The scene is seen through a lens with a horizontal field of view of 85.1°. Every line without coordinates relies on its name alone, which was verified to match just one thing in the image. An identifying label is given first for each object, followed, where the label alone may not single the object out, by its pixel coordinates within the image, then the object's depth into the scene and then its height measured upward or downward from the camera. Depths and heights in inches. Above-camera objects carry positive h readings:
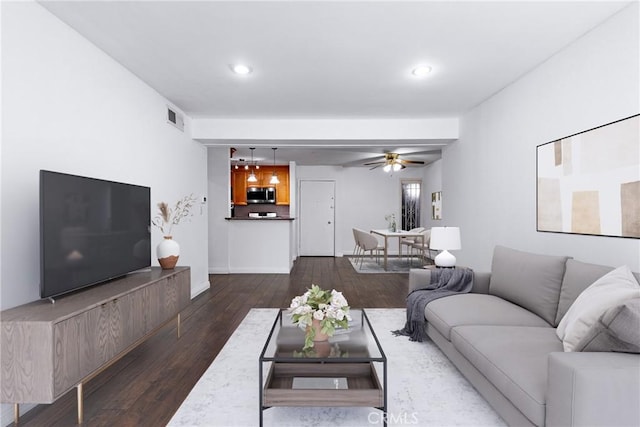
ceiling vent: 163.9 +46.7
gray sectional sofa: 51.1 -28.7
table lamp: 144.6 -11.8
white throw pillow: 66.2 -17.6
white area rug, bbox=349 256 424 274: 282.1 -45.4
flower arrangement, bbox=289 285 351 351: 84.4 -24.2
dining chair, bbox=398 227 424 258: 314.9 -26.4
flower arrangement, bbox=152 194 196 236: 140.7 +0.1
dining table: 288.9 -17.0
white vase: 130.6 -15.0
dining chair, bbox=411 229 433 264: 298.8 -27.8
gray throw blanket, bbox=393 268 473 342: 123.0 -28.6
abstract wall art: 88.8 +9.3
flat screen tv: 79.5 -4.5
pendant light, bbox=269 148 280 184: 349.1 +35.2
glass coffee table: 71.4 -37.0
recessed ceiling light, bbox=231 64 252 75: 126.3 +53.6
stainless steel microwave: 370.3 +21.2
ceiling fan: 283.7 +43.4
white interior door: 374.3 -4.5
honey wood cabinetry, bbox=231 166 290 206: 378.0 +33.8
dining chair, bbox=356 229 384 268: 291.1 -23.4
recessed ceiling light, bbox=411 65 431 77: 127.3 +53.6
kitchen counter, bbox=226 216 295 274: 268.4 -26.2
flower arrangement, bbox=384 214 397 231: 317.5 -7.1
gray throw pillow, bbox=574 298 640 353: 54.7 -19.2
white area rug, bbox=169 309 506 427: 78.0 -46.1
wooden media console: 69.1 -27.7
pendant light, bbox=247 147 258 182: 349.1 +37.1
